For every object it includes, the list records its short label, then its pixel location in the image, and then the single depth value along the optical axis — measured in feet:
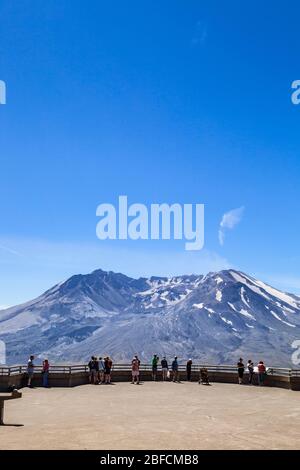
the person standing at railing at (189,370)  99.22
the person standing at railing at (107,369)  92.79
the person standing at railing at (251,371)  96.53
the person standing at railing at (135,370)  94.28
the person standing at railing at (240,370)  96.68
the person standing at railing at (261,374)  95.09
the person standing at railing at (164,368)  100.22
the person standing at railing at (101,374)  95.40
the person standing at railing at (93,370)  93.45
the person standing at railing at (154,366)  98.43
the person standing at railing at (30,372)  87.35
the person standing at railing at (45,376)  88.17
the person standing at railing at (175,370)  98.88
